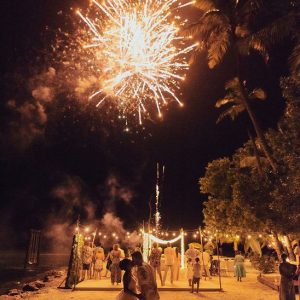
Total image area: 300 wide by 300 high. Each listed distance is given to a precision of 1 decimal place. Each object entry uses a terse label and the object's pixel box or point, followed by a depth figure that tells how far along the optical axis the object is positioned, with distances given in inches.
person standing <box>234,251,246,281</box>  515.0
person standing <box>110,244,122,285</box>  435.9
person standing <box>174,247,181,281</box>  488.4
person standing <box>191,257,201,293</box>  402.6
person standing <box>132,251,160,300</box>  201.7
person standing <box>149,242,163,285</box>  434.5
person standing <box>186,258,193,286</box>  442.8
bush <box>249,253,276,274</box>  583.3
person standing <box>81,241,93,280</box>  473.2
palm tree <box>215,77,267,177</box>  550.6
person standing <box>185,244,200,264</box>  452.5
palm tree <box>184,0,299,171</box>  473.4
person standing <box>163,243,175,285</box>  457.6
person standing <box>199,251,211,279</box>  540.4
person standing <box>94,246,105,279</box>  503.7
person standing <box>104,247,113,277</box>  484.7
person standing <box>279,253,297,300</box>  291.2
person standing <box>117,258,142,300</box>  198.7
